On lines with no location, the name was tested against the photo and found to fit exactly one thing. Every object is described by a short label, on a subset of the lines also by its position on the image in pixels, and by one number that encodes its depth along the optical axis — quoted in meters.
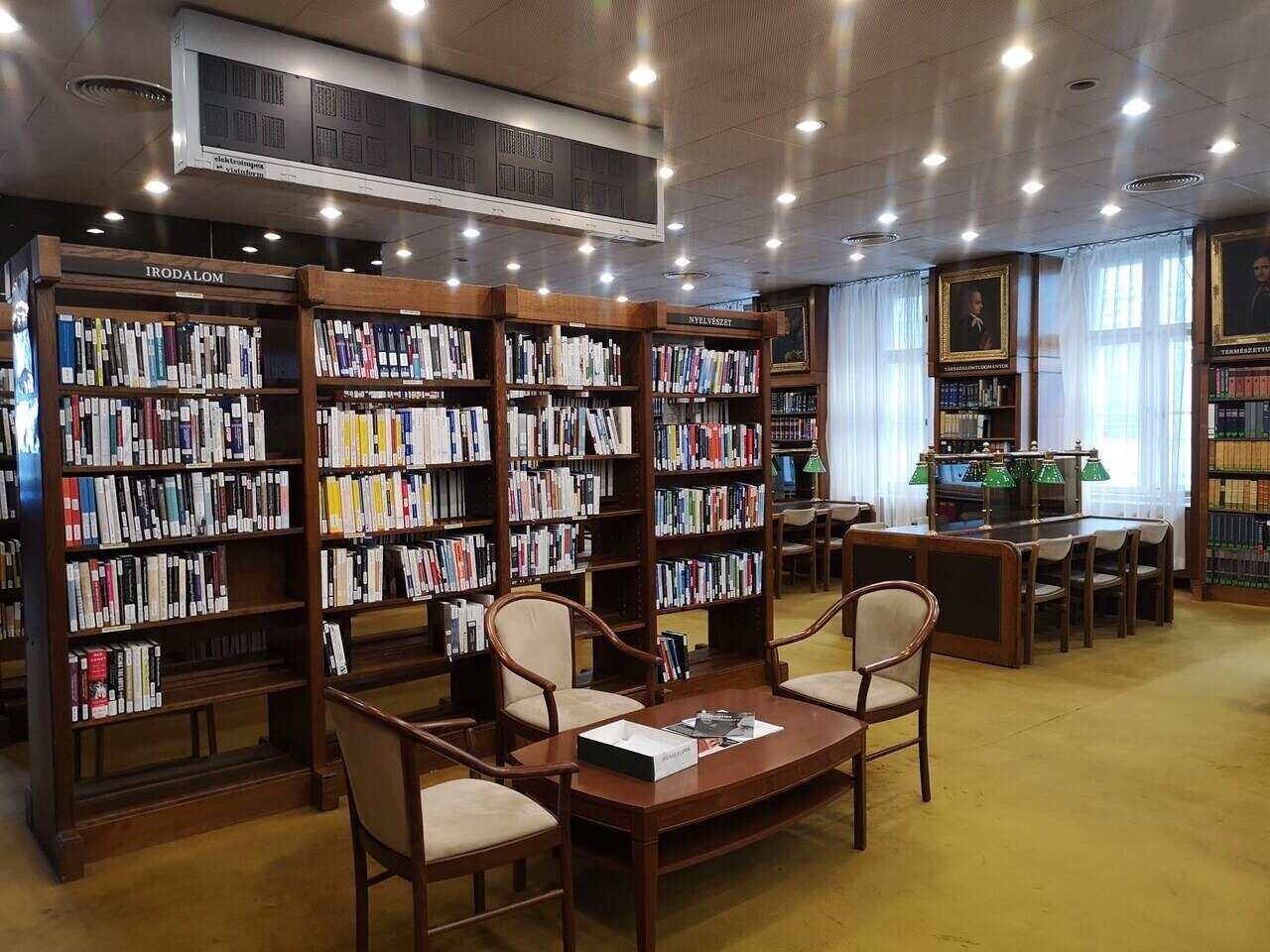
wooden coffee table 2.88
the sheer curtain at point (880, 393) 11.21
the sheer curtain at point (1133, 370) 8.98
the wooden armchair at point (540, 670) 3.91
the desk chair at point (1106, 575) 6.87
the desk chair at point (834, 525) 9.36
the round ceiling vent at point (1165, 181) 6.83
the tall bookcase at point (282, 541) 3.61
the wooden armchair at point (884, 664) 4.04
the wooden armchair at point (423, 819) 2.60
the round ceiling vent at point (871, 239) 8.78
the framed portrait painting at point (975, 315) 9.76
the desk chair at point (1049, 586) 6.35
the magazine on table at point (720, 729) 3.46
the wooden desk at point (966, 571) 6.30
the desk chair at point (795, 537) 8.75
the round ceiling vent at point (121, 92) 4.58
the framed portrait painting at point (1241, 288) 8.12
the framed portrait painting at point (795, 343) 12.21
